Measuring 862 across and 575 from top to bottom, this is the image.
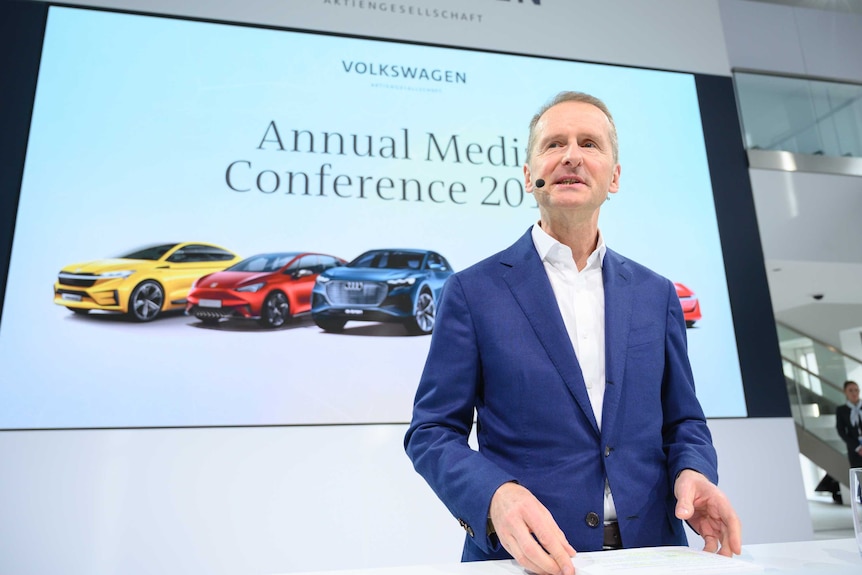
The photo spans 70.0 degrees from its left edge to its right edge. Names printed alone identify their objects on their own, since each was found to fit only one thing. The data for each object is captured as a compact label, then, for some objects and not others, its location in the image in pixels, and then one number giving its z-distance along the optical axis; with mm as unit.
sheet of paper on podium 694
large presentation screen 3018
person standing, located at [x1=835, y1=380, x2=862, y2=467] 6285
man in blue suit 1032
